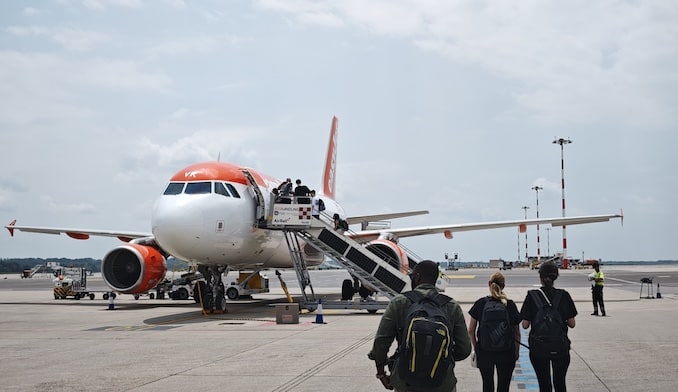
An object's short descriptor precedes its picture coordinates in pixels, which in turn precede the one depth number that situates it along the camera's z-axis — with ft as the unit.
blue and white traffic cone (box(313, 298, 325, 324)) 55.21
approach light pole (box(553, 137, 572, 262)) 200.64
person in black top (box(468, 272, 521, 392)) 21.17
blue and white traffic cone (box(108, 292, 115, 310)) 72.38
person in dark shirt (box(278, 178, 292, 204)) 65.36
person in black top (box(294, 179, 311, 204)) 66.37
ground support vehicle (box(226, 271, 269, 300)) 88.69
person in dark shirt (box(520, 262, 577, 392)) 21.11
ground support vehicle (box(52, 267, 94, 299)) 96.63
